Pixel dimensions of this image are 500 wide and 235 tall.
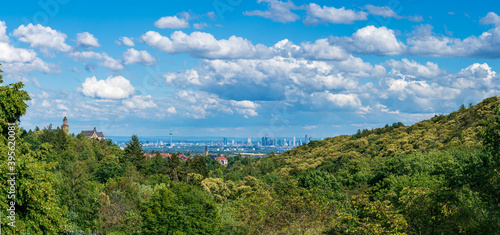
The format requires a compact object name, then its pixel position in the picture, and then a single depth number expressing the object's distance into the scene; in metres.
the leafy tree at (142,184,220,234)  49.74
